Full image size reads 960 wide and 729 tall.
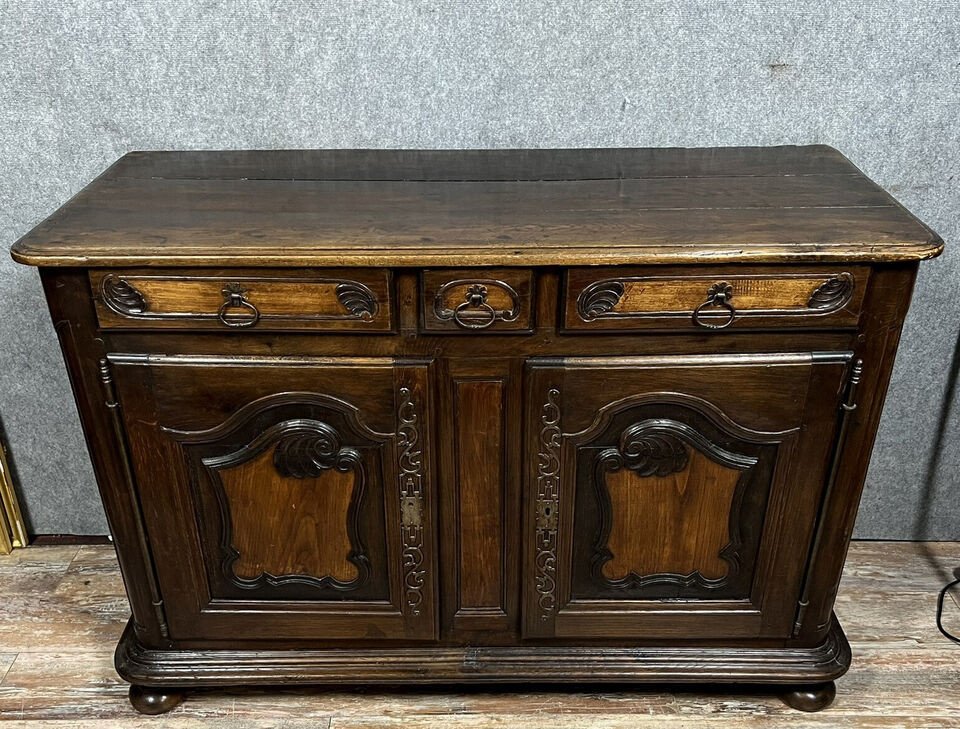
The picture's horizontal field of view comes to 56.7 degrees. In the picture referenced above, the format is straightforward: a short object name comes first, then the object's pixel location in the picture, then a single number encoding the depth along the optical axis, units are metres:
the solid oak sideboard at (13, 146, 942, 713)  1.05
